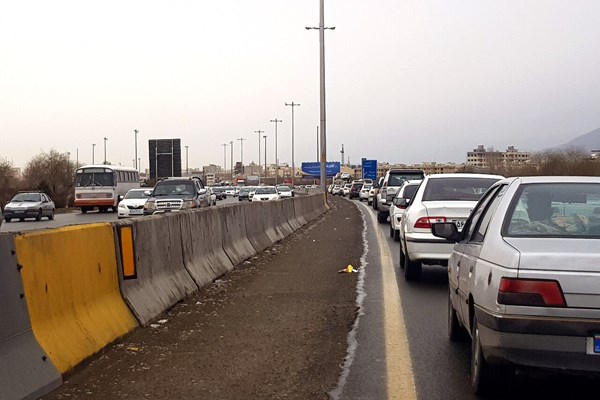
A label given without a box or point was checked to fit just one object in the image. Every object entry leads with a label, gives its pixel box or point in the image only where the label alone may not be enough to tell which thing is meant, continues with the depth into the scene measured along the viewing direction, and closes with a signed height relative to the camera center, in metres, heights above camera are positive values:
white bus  44.78 -1.30
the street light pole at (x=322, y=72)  41.53 +5.27
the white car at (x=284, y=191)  52.01 -1.98
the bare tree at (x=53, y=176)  62.00 -0.96
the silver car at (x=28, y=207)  35.06 -1.94
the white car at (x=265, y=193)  45.56 -1.86
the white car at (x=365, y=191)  59.54 -2.29
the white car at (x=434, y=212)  11.34 -0.76
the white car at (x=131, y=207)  33.50 -1.89
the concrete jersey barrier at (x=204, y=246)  10.58 -1.27
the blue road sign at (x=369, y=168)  101.25 -0.61
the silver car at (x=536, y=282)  4.42 -0.75
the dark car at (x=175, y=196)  28.56 -1.23
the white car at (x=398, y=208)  18.05 -1.13
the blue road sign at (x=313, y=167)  114.69 -0.47
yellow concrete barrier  5.68 -1.08
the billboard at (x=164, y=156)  62.31 +0.77
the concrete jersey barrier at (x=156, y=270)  7.89 -1.23
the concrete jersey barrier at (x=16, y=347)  5.07 -1.29
